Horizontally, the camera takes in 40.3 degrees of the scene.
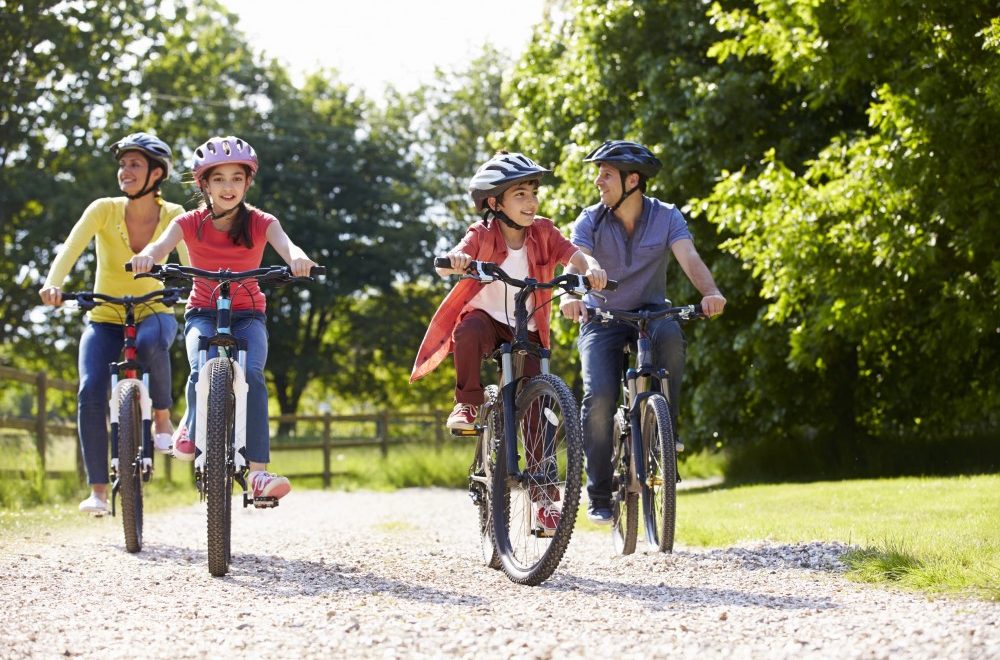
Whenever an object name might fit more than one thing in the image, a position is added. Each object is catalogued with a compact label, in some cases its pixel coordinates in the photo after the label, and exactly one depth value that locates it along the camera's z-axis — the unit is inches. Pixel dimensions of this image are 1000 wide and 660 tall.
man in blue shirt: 261.7
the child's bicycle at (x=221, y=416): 226.7
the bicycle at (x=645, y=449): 249.6
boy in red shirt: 238.8
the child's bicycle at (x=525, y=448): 213.3
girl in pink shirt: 245.3
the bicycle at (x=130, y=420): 274.1
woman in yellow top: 290.2
